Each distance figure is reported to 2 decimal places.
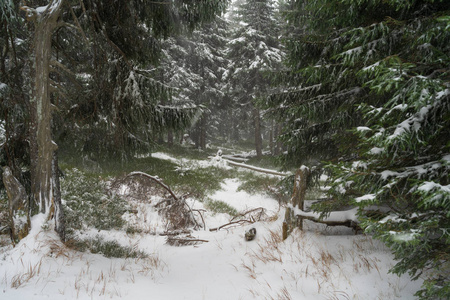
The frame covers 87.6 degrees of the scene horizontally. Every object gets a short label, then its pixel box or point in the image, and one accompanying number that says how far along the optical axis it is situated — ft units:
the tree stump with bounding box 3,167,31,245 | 11.03
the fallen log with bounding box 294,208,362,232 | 13.96
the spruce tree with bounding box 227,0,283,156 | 60.64
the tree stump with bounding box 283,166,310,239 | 15.25
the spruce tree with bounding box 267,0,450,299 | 7.30
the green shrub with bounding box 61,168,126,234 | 18.10
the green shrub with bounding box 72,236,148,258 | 14.58
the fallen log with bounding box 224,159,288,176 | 46.50
